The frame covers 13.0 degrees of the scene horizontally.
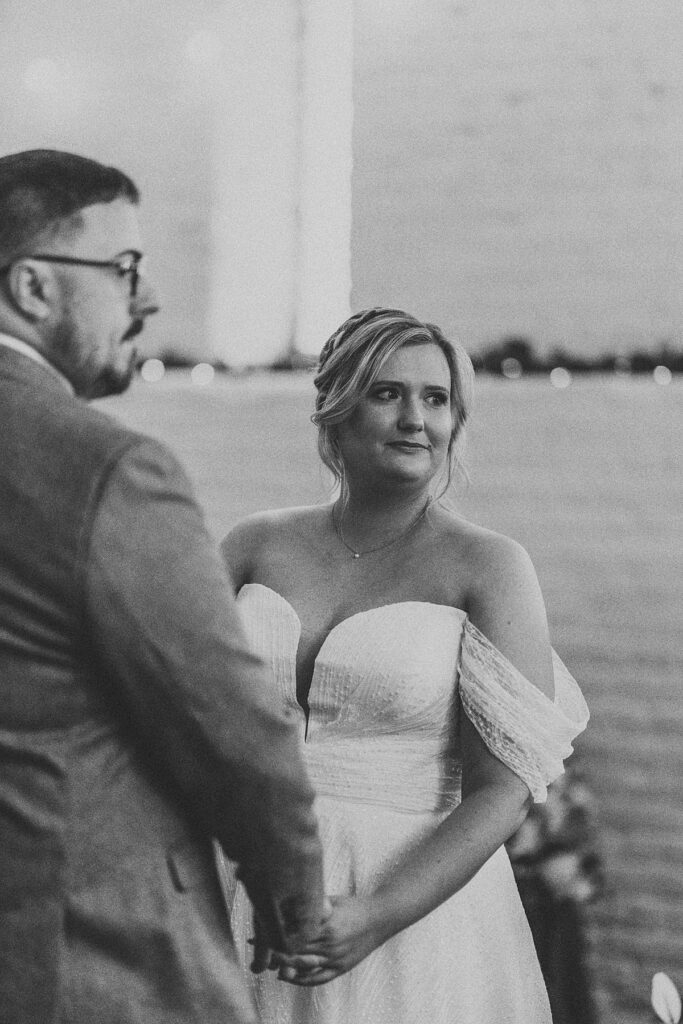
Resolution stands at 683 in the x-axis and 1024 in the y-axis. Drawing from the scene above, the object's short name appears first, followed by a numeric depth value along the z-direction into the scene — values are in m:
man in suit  2.97
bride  3.54
